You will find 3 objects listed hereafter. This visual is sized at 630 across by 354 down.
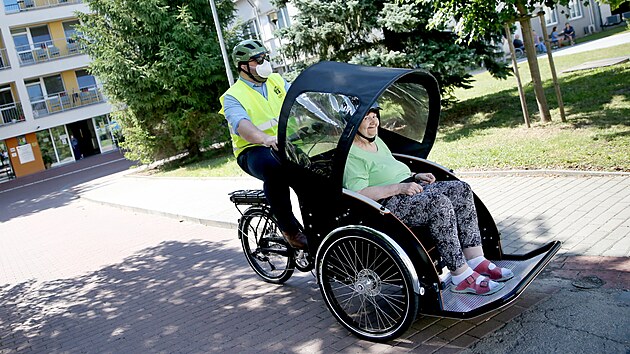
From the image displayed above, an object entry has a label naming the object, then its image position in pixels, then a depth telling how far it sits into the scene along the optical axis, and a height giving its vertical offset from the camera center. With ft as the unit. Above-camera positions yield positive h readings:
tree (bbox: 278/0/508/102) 40.37 +4.35
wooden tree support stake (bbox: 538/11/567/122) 32.40 -0.90
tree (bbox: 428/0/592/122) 31.99 +2.89
